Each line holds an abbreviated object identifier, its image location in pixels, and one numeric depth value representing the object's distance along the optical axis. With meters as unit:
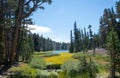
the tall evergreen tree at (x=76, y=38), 45.63
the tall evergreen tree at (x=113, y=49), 10.78
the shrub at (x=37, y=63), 11.61
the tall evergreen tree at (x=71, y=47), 43.94
